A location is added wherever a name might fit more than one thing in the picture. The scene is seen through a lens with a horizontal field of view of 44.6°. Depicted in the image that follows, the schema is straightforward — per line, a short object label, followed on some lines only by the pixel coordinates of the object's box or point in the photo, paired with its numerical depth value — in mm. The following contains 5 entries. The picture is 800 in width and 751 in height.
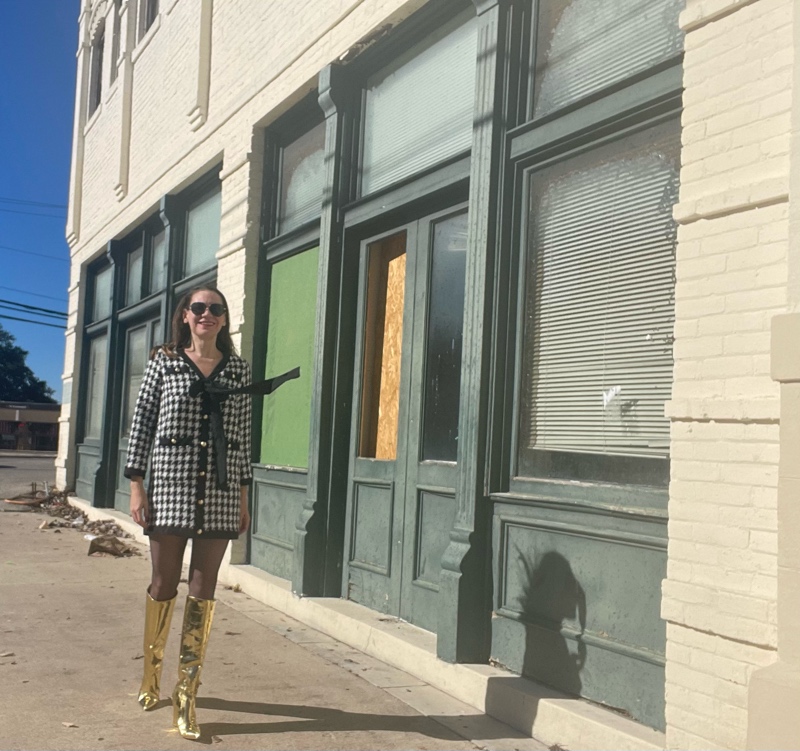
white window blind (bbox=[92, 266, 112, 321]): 14398
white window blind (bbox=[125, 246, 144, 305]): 12898
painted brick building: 3639
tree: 86938
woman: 4238
